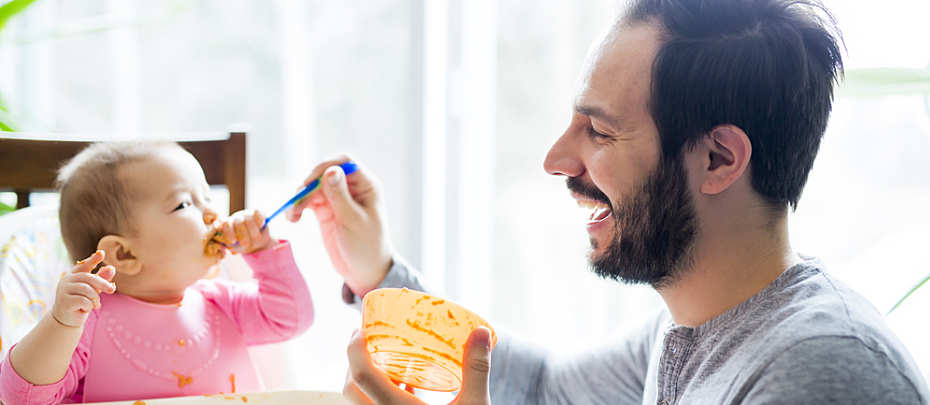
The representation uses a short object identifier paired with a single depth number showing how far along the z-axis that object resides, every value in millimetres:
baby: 921
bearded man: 745
